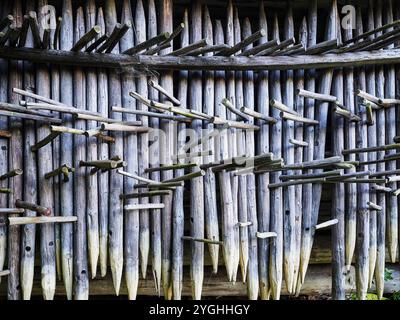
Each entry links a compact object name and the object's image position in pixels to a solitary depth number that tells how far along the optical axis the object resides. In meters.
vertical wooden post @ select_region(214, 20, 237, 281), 3.15
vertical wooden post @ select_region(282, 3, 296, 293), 3.23
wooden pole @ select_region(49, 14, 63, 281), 2.98
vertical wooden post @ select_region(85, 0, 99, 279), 3.00
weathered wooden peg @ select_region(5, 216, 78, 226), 2.82
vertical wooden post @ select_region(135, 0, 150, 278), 3.09
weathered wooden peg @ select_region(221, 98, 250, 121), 3.08
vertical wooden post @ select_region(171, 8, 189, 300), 3.11
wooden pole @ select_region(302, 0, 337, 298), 3.28
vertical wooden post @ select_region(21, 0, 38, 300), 2.94
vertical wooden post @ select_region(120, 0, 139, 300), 3.06
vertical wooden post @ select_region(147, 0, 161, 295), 3.10
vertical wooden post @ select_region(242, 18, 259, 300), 3.21
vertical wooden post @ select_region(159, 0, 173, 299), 3.12
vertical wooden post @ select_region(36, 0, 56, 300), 2.96
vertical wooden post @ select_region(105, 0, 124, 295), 3.04
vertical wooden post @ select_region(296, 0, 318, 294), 3.27
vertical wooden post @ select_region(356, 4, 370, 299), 3.32
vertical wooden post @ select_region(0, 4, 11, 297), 2.91
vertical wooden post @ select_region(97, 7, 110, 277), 3.04
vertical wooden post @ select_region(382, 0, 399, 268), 3.36
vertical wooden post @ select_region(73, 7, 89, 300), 3.00
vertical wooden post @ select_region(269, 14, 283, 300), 3.22
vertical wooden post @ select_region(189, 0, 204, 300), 3.16
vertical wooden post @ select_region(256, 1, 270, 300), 3.23
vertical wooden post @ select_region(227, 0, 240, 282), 3.18
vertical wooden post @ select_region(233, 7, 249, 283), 3.17
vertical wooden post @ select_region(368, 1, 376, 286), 3.34
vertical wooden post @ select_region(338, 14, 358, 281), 3.31
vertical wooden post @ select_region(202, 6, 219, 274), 3.15
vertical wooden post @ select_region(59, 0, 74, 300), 2.98
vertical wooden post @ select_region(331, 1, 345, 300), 3.31
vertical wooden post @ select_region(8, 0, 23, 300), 2.93
